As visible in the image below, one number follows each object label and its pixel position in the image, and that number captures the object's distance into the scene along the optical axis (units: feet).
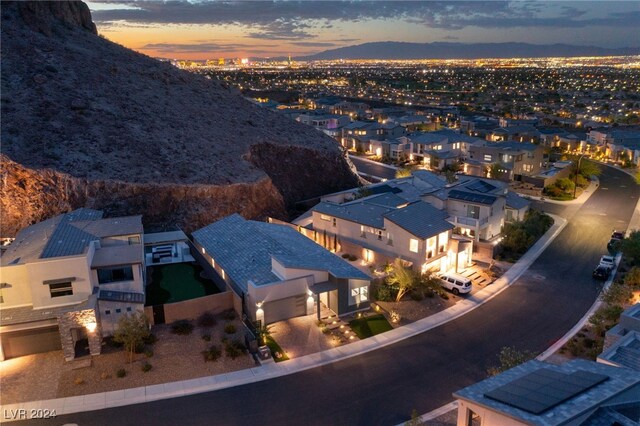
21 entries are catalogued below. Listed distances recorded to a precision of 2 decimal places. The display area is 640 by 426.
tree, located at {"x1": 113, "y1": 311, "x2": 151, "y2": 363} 82.99
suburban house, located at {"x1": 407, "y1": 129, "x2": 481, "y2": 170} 244.22
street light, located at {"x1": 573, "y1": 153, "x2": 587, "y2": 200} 197.29
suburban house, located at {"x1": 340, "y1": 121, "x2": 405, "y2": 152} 292.20
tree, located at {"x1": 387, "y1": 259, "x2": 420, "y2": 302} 104.63
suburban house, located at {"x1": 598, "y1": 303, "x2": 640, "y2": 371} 67.36
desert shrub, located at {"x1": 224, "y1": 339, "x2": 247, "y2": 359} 85.15
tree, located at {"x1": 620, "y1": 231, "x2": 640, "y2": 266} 118.42
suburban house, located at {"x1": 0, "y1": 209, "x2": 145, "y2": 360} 84.48
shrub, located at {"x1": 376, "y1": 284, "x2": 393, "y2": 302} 104.88
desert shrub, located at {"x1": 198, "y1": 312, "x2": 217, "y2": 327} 95.81
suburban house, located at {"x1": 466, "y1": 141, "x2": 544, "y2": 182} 218.59
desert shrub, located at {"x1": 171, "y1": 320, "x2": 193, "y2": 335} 93.09
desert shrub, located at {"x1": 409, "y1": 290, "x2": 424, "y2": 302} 106.63
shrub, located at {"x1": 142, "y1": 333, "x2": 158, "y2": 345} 89.51
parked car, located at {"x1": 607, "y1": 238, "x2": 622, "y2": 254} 129.57
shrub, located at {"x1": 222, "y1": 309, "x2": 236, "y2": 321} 98.15
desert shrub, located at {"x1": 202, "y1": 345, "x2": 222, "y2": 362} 84.23
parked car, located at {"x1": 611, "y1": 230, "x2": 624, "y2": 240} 141.08
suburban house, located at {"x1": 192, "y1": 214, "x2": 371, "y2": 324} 95.25
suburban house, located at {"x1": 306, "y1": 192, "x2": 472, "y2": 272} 114.93
